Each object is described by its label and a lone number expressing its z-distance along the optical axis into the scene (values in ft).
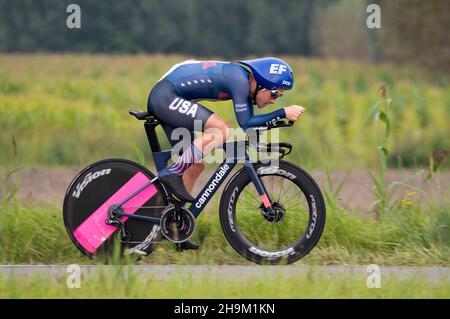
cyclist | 41.93
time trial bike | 42.68
